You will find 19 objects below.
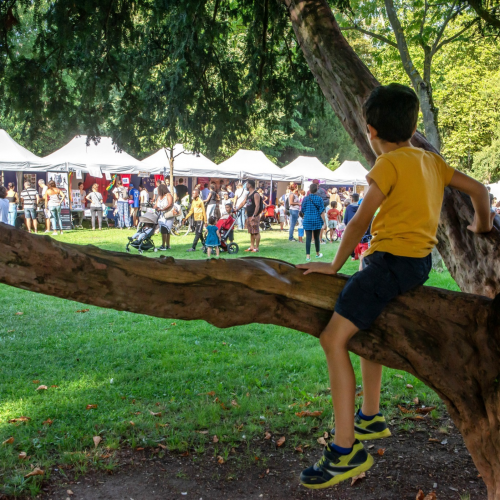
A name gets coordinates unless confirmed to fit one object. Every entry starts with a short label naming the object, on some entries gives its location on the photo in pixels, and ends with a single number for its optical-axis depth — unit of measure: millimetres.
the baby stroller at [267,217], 24216
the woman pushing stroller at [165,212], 15648
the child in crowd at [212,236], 14391
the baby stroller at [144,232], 14719
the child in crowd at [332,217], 20266
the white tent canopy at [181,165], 23425
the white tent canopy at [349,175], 30656
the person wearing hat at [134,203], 23172
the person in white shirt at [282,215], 24791
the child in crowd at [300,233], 19125
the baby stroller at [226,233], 15289
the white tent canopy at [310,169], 29562
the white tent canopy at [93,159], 22062
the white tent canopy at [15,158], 20469
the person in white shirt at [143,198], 22906
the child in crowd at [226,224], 15383
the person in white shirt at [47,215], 19172
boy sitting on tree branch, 2541
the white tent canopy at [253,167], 26438
